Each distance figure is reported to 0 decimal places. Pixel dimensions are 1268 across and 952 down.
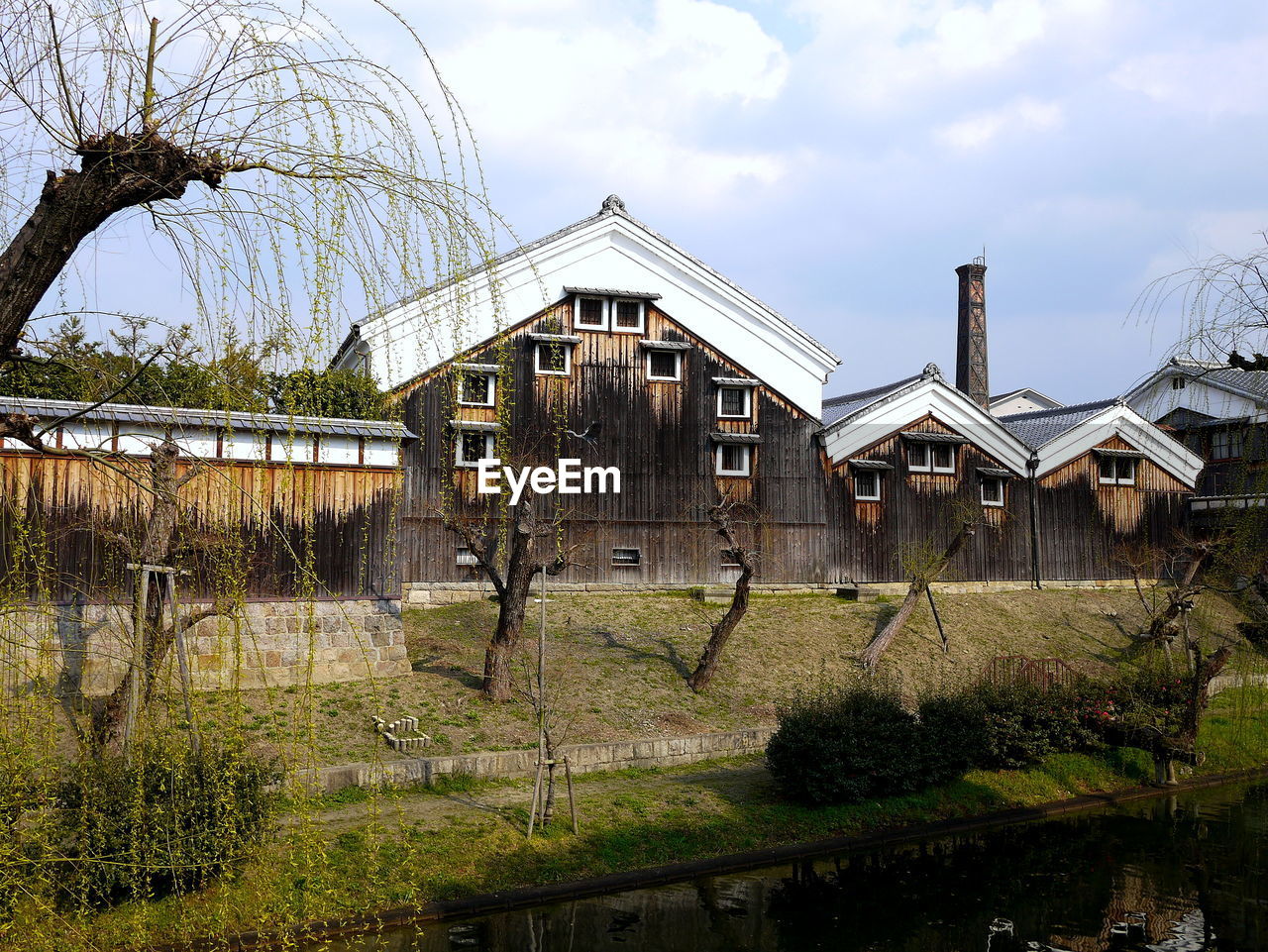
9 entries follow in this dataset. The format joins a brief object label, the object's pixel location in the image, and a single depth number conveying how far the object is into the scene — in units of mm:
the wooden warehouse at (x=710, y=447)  22344
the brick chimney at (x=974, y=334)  33969
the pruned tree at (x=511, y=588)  16641
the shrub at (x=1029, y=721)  16312
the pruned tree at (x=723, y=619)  18656
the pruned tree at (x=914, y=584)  21172
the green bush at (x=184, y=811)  8414
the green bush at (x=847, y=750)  14383
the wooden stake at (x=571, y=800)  12531
